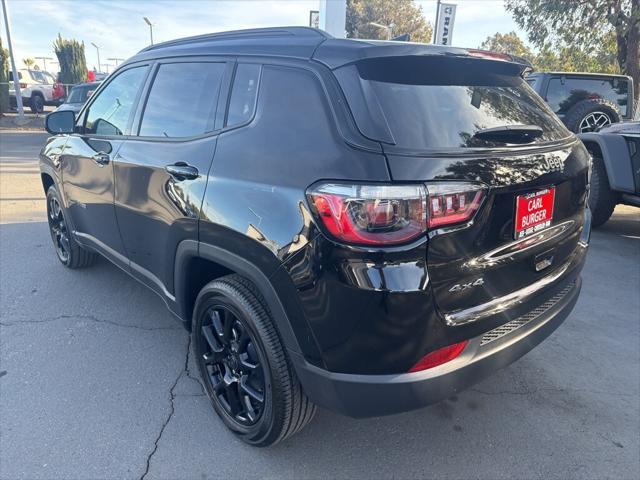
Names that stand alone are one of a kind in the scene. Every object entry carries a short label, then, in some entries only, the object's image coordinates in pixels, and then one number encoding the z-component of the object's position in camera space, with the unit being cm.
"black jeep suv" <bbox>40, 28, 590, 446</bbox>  172
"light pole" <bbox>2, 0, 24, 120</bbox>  1727
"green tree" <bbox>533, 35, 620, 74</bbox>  1795
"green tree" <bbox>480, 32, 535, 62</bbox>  4366
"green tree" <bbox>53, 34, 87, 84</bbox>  2442
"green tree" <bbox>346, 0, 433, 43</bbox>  4047
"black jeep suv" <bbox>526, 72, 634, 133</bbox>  778
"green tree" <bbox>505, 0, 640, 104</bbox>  1459
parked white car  2227
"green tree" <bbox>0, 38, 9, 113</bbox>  1903
